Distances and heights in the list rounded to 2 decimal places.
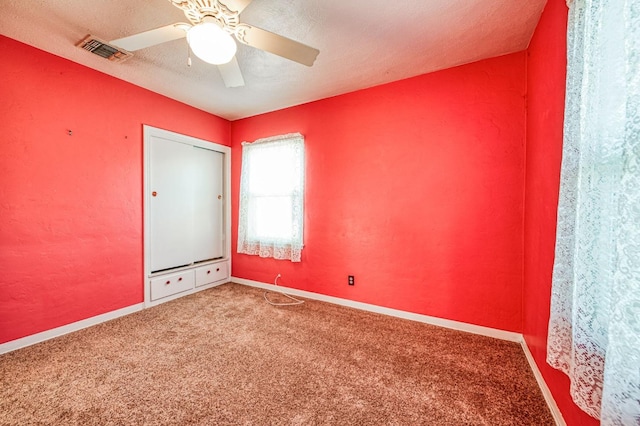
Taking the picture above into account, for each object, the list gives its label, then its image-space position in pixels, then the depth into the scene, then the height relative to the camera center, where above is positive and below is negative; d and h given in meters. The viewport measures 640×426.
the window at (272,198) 3.12 +0.10
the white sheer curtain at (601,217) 0.62 -0.02
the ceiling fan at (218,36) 1.24 +1.00
